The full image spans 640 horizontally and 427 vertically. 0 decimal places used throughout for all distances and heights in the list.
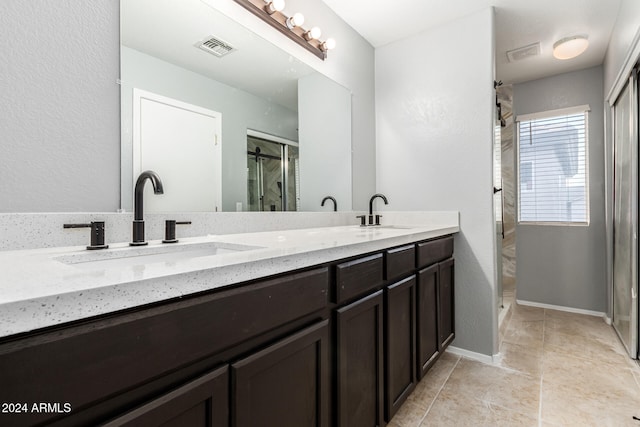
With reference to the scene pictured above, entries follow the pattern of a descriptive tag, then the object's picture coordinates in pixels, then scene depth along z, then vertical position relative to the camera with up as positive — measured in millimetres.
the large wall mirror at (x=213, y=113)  1189 +488
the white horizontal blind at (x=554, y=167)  3137 +486
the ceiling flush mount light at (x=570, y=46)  2457 +1345
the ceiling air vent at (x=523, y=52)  2658 +1435
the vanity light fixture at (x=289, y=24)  1631 +1108
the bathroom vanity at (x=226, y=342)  438 -252
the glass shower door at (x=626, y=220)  2061 -59
